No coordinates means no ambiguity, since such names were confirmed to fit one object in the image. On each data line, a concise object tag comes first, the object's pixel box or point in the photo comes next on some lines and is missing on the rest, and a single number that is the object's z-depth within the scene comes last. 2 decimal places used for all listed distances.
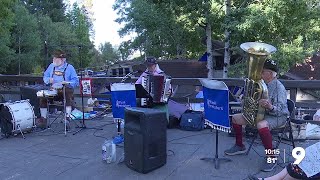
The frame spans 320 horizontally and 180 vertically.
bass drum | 6.50
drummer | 7.11
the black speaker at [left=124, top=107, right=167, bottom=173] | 4.50
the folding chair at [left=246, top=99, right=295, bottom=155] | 4.87
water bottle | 5.01
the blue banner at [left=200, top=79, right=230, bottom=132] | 4.56
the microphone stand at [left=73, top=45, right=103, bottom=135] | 7.22
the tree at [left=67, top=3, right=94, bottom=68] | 69.21
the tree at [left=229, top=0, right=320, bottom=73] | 13.66
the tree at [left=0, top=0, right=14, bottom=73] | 34.21
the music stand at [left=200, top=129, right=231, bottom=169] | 4.79
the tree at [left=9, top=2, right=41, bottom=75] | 41.53
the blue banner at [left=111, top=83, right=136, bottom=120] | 5.86
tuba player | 4.62
